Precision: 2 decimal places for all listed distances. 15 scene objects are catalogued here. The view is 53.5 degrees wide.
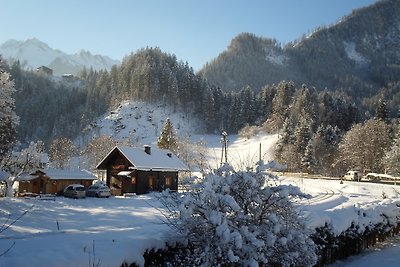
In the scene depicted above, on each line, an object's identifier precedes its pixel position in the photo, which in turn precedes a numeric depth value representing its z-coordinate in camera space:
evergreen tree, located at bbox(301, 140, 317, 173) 75.81
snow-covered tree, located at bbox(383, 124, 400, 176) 55.75
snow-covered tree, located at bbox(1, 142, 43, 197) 42.06
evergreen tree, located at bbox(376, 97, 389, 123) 83.75
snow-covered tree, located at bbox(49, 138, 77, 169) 79.94
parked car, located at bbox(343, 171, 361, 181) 57.30
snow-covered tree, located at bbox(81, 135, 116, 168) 79.62
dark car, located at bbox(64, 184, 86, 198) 44.62
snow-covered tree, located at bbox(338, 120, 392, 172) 68.94
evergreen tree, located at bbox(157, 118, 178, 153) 81.62
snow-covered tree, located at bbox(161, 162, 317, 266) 11.36
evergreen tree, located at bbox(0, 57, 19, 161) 34.31
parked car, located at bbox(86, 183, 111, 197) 45.03
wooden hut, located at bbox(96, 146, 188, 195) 48.59
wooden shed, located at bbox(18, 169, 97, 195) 49.12
